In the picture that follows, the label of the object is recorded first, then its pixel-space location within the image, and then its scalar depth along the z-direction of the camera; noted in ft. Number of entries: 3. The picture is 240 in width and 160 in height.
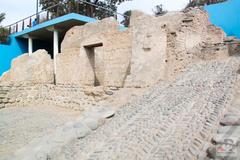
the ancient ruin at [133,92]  9.69
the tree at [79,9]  34.95
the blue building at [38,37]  34.51
